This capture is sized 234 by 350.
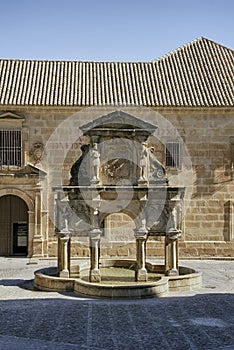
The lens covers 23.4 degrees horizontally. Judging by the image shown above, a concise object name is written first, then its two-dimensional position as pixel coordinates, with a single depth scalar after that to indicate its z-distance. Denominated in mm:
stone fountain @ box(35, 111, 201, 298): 14188
